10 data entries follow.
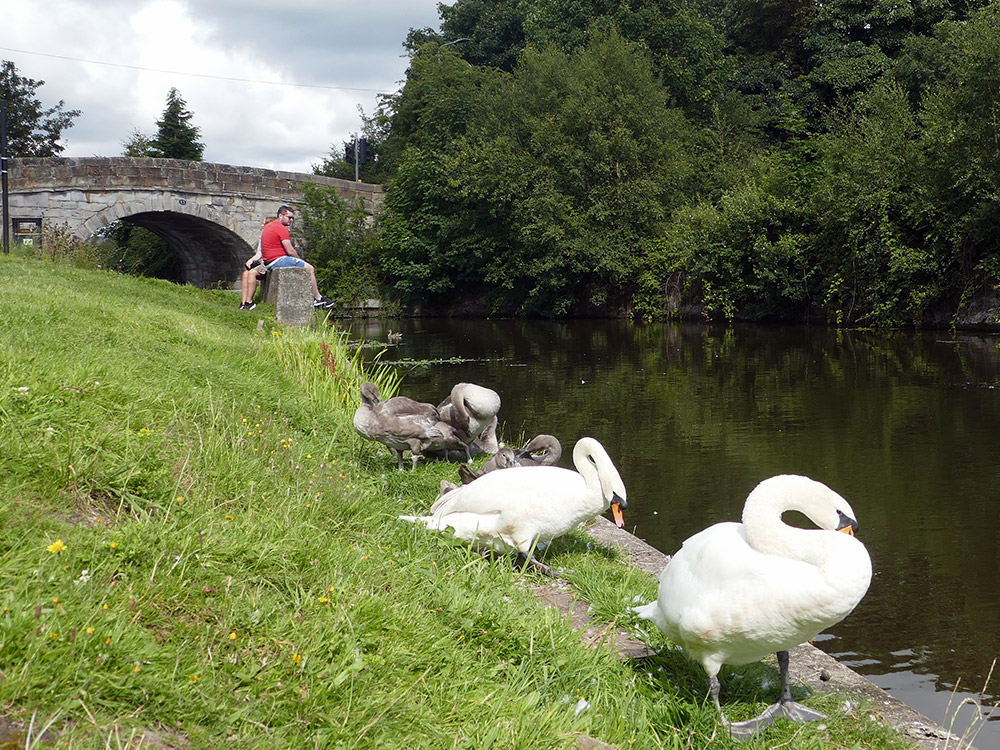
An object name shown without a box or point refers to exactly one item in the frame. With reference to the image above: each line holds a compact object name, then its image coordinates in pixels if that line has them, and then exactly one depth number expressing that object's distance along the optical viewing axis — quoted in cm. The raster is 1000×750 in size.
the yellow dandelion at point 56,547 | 280
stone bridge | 3195
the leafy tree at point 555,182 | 3550
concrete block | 1454
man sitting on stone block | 1620
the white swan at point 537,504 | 500
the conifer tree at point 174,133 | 5578
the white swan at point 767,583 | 335
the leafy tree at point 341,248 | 4416
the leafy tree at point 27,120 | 4828
